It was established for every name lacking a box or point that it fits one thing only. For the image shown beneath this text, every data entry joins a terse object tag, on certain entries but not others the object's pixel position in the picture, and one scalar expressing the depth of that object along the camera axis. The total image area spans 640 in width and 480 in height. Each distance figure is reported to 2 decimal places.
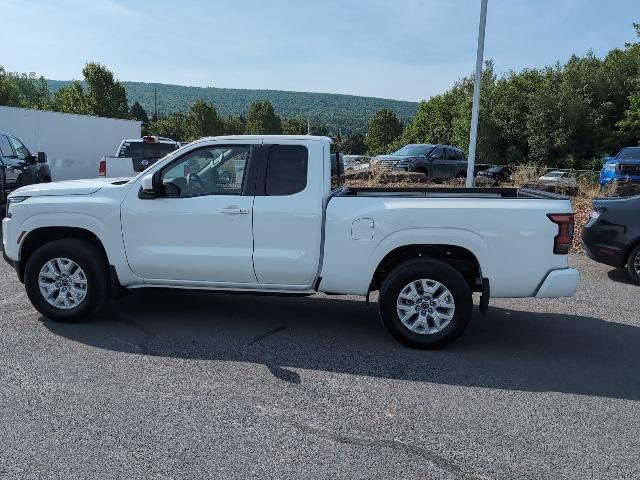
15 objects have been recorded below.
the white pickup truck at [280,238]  4.91
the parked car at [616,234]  7.86
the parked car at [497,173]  22.31
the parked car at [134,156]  13.53
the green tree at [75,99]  49.55
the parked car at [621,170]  17.23
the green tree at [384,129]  77.94
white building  18.44
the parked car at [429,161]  19.89
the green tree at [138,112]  106.05
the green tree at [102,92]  48.03
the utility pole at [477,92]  11.55
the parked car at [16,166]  10.74
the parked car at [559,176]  18.36
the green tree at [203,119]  71.31
